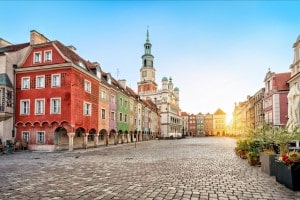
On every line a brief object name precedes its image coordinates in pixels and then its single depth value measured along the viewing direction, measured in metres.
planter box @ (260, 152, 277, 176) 9.40
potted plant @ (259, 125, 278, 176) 9.52
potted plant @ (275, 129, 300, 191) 7.19
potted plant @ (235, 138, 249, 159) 15.62
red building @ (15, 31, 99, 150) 25.47
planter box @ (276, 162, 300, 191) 7.18
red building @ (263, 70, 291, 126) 38.44
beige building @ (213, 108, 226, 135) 151.55
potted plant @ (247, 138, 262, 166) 12.71
